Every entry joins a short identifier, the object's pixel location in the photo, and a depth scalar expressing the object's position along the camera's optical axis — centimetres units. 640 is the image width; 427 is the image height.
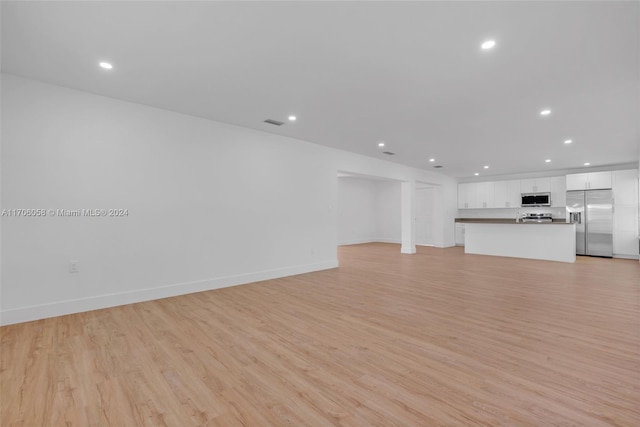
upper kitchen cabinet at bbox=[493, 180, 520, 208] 962
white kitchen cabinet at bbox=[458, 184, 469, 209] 1083
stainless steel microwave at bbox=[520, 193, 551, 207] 898
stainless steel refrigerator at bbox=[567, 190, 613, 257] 783
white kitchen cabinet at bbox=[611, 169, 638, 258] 750
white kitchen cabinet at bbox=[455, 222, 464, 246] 1101
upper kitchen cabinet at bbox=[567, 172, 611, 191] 790
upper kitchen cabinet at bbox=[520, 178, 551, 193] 910
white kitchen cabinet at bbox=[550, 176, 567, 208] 880
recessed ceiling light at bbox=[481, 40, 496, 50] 245
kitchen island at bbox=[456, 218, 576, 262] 703
